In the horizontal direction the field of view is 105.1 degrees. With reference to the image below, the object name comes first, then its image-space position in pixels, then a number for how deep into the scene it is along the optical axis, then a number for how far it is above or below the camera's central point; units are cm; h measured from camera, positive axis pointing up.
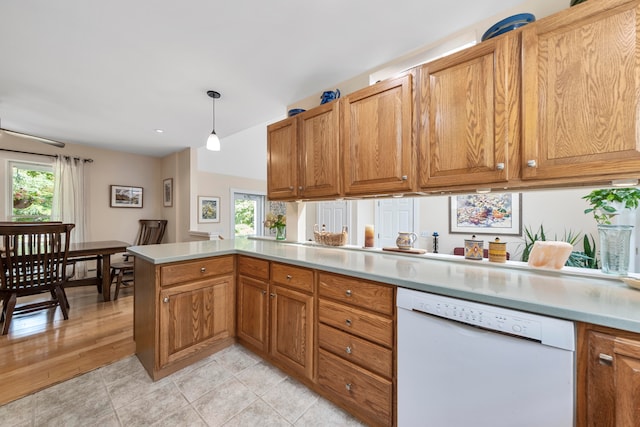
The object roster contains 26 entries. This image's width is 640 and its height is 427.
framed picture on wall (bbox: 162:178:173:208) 489 +44
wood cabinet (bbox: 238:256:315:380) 161 -72
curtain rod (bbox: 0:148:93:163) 360 +93
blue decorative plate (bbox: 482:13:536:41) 123 +98
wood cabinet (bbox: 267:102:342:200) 194 +52
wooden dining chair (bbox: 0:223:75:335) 236 -55
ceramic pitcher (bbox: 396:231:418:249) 191 -20
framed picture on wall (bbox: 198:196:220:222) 464 +10
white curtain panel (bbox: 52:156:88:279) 396 +28
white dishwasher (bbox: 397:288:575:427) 81 -57
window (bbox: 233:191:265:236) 545 +3
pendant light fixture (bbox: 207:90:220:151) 255 +78
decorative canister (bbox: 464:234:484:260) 157 -23
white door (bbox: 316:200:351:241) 439 -1
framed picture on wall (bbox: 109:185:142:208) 460 +34
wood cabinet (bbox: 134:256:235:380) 171 -74
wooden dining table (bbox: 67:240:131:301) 299 -52
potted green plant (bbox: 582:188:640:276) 115 -8
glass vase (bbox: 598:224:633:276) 114 -15
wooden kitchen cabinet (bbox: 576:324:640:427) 72 -50
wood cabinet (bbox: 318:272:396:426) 124 -72
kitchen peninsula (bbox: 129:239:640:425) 87 -50
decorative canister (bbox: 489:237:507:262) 149 -22
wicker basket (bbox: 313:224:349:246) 227 -22
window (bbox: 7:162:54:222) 367 +34
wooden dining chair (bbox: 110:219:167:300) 469 -35
